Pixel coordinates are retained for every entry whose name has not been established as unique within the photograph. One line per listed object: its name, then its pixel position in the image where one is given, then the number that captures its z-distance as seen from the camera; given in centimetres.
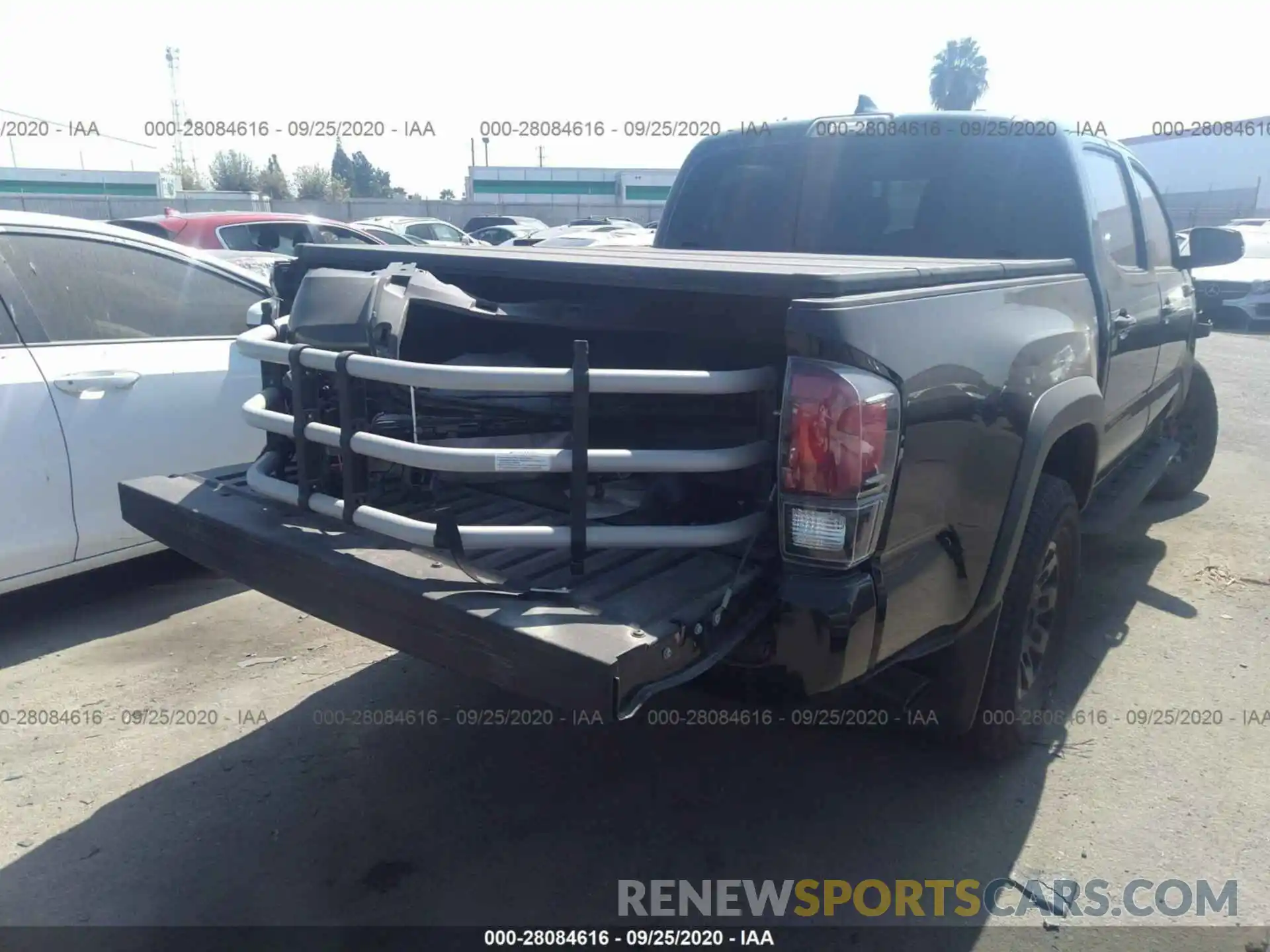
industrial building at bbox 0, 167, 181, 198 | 3947
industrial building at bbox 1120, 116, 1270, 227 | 4281
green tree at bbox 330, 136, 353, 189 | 7569
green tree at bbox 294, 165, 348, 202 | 5394
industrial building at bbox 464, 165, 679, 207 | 4744
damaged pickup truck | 208
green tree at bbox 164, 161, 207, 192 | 5441
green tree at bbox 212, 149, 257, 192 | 5338
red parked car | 950
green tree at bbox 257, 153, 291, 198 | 5275
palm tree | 4441
